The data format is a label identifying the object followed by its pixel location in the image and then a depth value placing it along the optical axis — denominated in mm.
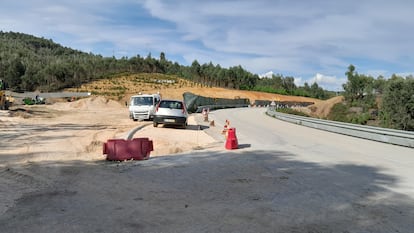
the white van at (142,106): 27094
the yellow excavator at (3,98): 36822
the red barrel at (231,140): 12234
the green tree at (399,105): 44938
